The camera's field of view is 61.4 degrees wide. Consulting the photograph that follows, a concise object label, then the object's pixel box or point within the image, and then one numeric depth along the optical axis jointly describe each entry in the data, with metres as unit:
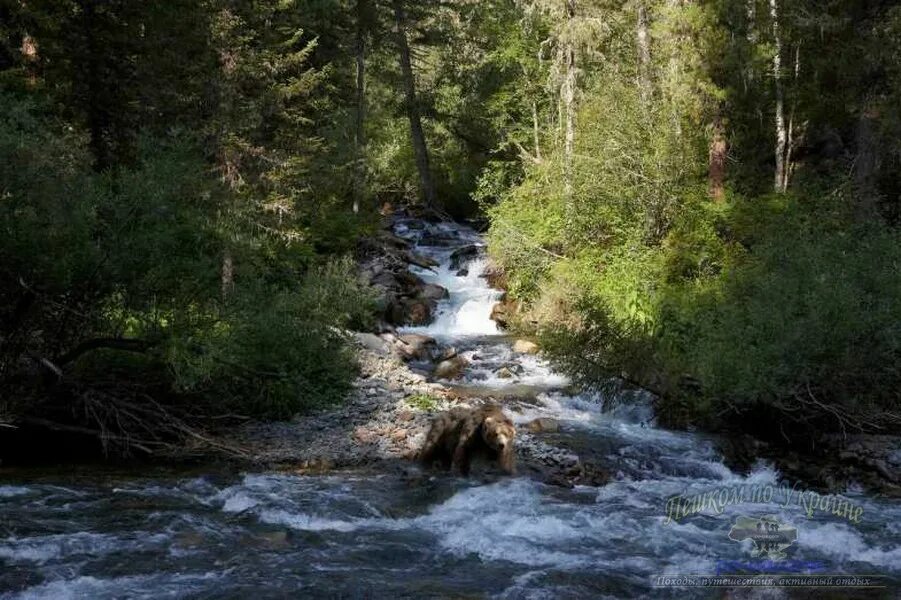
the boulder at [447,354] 18.06
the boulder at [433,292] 22.62
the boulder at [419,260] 25.41
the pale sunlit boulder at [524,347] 18.20
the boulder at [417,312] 21.42
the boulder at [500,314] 21.28
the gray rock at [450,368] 16.80
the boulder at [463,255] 25.83
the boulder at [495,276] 23.48
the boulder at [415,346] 18.04
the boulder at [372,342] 17.16
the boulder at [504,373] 16.61
